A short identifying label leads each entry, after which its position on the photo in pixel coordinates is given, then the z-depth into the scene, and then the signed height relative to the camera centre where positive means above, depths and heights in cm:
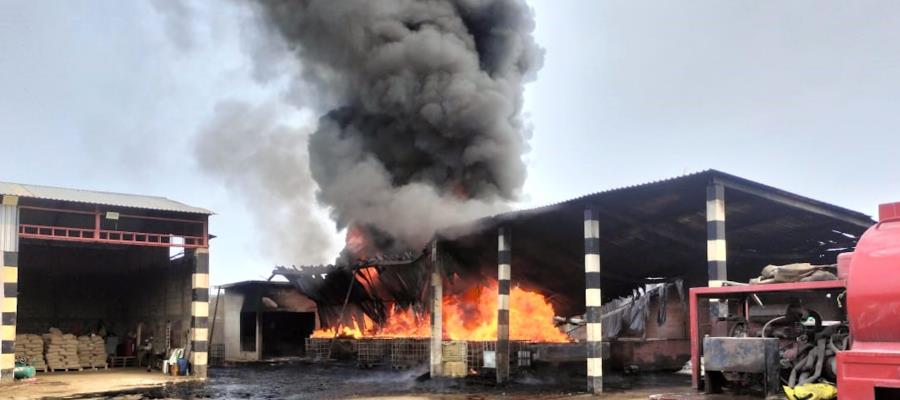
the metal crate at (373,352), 2886 -286
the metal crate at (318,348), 3294 -305
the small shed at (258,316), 3525 -177
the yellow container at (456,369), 2408 -290
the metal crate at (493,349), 2292 -234
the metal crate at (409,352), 2706 -268
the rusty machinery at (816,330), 648 -55
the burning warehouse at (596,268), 1677 +37
